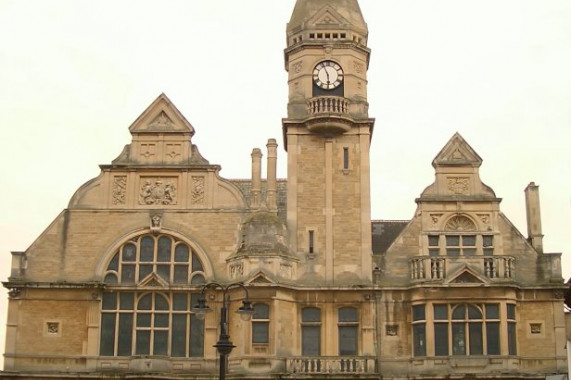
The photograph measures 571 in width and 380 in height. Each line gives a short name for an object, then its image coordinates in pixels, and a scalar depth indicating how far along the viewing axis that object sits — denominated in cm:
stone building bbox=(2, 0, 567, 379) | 3941
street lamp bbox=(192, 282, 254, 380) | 2520
